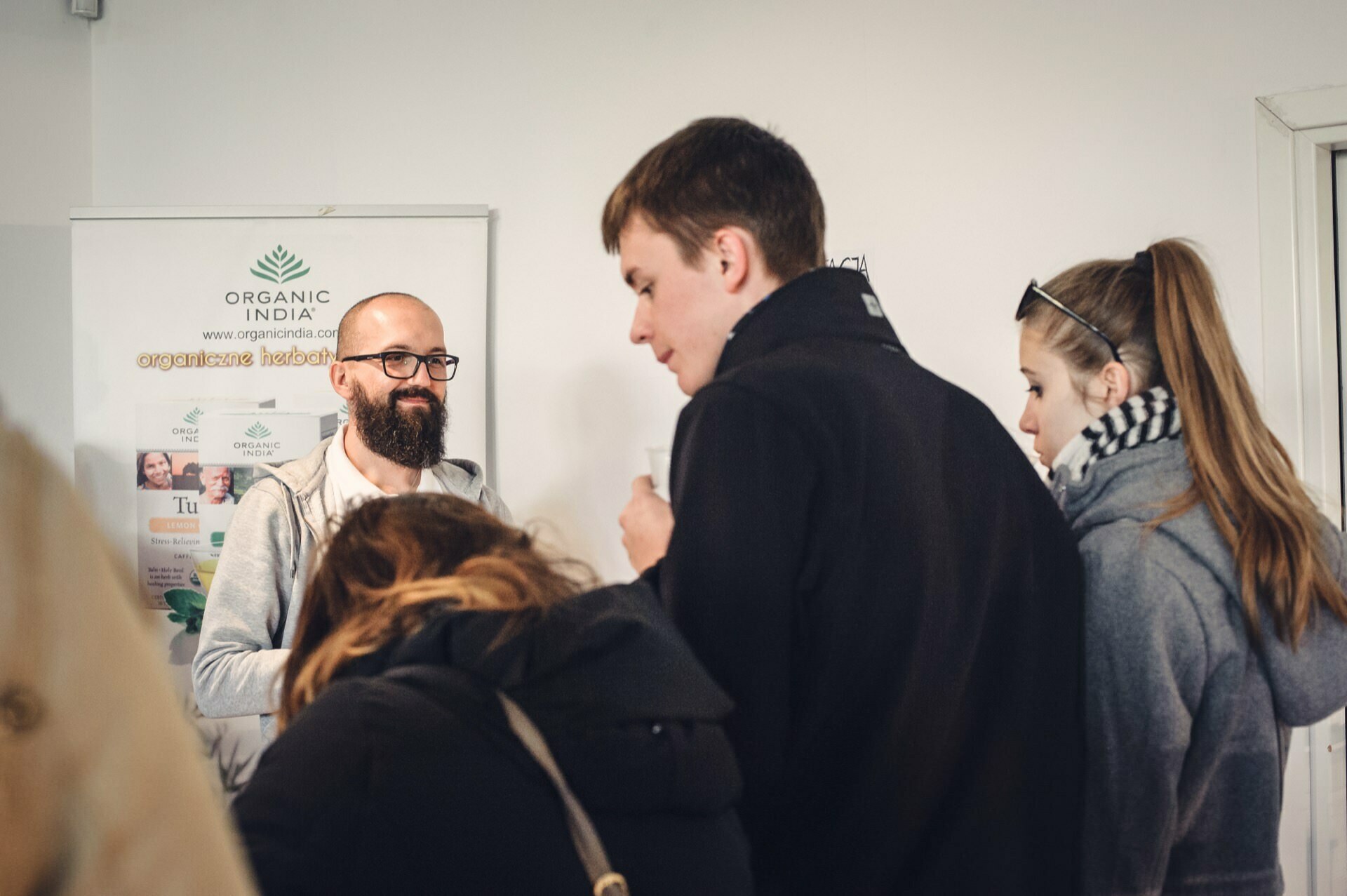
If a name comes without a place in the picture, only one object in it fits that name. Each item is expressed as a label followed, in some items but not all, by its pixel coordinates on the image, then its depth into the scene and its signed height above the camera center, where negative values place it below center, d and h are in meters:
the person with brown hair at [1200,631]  1.32 -0.23
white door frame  2.35 +0.24
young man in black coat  0.99 -0.14
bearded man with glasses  2.02 -0.05
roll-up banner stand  2.92 +0.32
